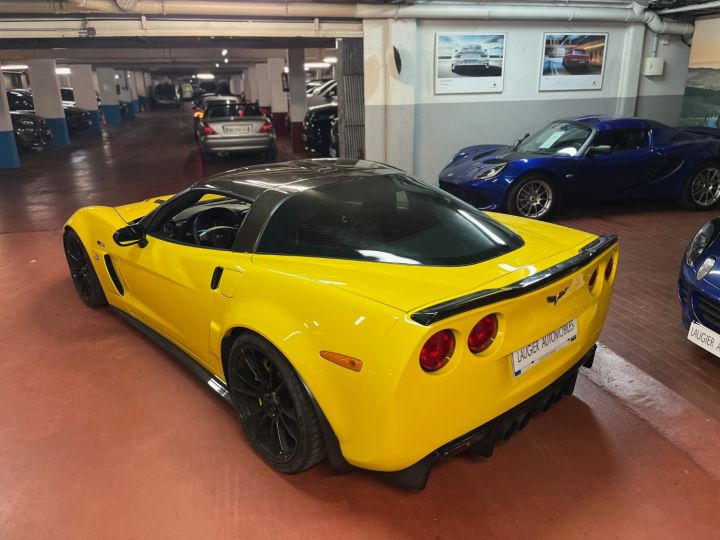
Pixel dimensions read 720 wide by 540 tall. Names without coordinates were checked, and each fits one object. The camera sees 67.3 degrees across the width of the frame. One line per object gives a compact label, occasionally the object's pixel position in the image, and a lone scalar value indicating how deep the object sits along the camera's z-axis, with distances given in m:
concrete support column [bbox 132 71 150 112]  41.09
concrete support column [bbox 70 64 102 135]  21.81
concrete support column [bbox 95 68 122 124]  26.48
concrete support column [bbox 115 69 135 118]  31.84
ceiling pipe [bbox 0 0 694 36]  6.65
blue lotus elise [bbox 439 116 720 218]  6.29
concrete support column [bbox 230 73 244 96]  41.83
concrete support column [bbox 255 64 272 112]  22.06
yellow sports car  1.87
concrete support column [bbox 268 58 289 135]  17.48
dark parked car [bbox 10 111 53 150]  14.61
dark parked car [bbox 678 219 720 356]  2.90
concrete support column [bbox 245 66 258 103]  28.52
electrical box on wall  8.92
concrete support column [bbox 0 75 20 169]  11.62
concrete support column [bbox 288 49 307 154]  13.59
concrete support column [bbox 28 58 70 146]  16.36
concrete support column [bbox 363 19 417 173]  7.57
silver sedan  11.16
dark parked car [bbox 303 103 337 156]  12.33
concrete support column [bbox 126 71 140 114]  34.71
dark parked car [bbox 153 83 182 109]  43.53
